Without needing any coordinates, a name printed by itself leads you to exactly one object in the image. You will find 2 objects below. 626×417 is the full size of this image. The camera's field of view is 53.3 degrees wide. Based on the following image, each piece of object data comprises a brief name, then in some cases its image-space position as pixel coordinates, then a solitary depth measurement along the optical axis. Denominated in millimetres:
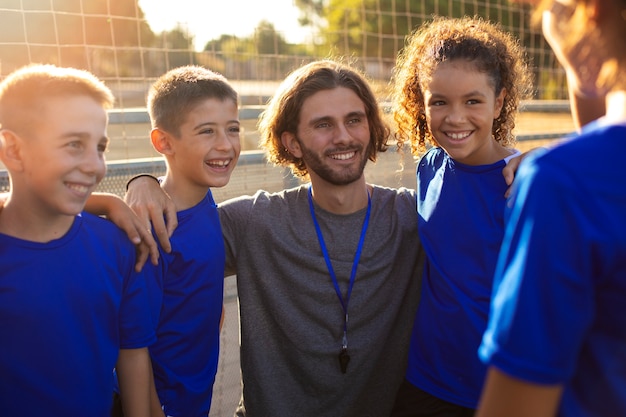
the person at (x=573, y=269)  949
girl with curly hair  2303
